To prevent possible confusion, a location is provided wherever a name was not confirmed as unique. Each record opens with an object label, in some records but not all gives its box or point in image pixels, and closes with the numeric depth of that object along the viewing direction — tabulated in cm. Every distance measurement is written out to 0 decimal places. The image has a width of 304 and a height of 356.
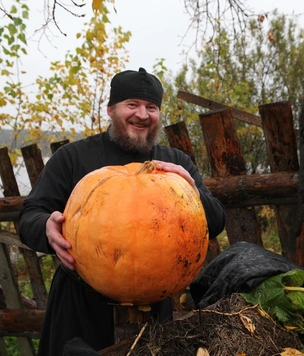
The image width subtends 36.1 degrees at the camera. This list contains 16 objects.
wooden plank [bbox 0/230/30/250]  393
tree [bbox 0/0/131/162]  598
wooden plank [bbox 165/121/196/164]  353
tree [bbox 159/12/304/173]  959
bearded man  233
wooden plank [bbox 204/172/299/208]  295
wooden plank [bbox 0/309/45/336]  391
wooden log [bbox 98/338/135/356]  157
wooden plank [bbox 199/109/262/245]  318
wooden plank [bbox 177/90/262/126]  361
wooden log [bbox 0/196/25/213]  381
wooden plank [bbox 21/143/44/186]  389
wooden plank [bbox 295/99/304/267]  260
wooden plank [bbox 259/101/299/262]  299
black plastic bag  193
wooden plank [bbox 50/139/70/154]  374
